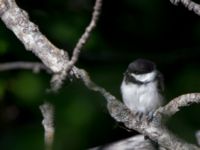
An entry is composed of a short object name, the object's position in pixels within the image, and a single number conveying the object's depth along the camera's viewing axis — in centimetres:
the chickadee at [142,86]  973
